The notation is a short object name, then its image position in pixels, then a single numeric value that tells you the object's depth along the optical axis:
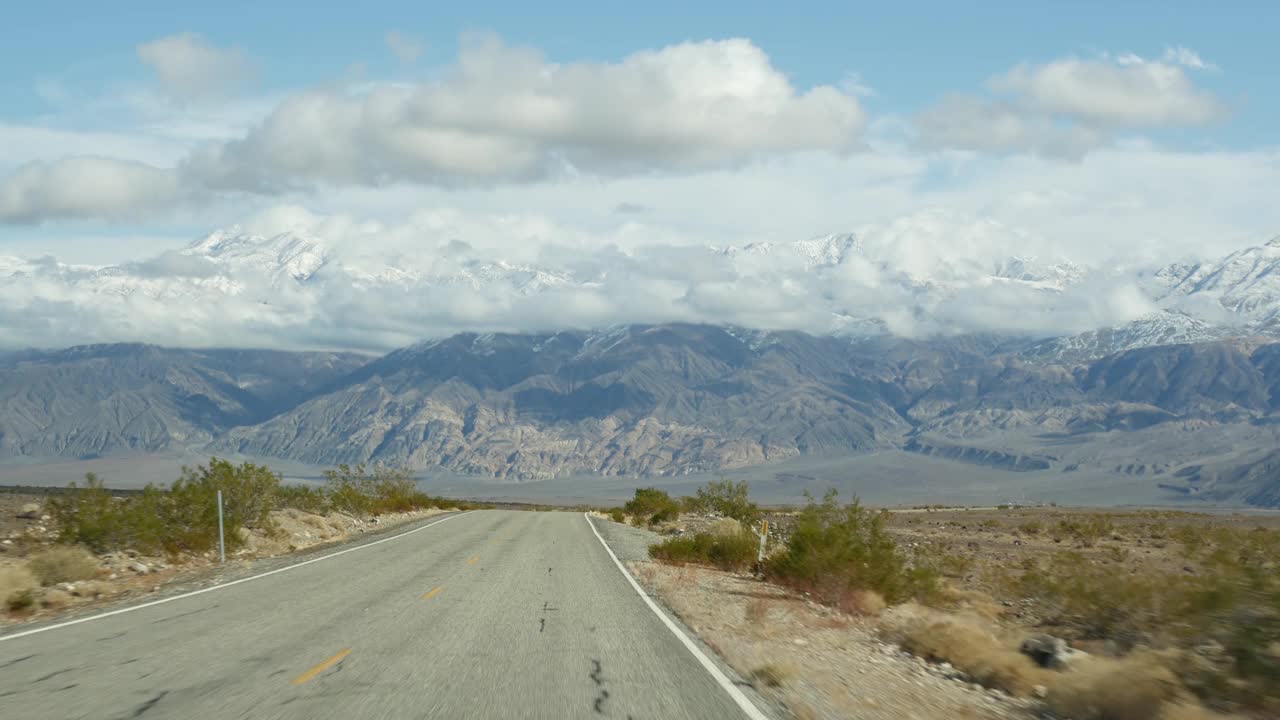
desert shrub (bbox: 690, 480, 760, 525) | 63.72
